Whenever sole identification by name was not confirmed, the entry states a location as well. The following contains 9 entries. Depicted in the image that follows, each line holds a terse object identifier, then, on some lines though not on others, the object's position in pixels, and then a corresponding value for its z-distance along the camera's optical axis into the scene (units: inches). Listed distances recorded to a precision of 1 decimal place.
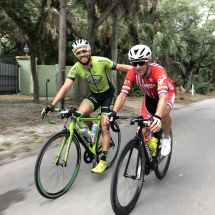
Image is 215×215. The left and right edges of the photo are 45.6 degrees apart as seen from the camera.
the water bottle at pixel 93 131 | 157.4
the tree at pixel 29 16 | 419.4
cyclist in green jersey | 154.6
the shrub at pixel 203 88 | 1217.4
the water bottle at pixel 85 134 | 148.3
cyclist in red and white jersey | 127.0
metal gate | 675.4
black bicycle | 108.0
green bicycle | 124.6
